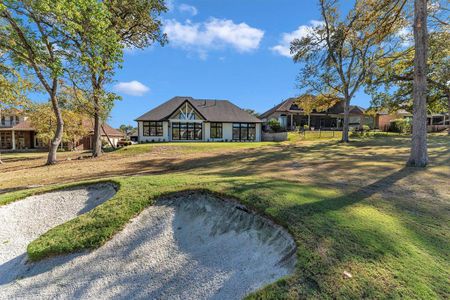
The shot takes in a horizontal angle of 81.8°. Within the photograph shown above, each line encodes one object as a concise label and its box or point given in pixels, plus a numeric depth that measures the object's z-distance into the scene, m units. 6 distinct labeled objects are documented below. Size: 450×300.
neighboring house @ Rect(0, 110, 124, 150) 36.91
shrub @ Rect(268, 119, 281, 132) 37.12
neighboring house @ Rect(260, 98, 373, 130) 41.53
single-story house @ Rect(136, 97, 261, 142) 32.78
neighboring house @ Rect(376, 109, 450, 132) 38.86
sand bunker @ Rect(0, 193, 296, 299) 4.12
